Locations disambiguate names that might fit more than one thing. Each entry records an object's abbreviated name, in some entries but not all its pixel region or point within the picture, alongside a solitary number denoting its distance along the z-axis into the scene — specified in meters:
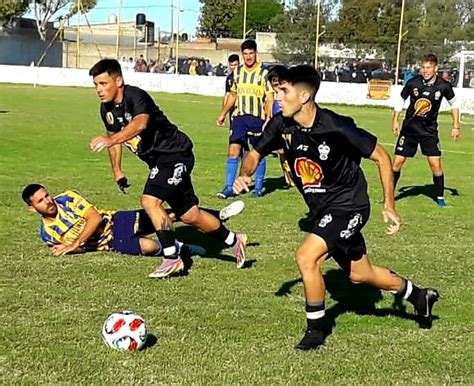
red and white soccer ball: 5.36
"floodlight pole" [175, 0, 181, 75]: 45.52
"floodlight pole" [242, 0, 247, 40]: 41.96
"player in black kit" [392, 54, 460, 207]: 11.91
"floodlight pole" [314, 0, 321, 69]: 39.57
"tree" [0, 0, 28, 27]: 66.62
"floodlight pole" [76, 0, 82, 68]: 47.62
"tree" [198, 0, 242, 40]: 96.69
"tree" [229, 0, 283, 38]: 89.05
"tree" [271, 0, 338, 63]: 43.69
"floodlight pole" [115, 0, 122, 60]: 46.36
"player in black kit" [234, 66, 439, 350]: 5.48
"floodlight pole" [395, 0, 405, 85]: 37.84
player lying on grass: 7.80
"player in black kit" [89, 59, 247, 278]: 7.08
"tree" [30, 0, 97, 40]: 68.22
